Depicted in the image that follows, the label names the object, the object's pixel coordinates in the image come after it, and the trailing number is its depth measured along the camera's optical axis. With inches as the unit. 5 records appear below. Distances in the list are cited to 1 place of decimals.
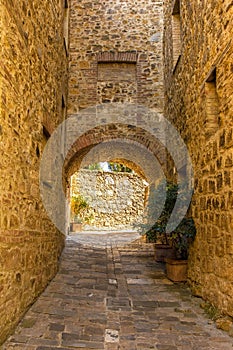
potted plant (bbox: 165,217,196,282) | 174.6
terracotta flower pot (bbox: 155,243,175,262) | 239.5
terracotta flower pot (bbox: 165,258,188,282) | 187.3
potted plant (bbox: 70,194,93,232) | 545.3
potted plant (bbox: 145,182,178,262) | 197.3
